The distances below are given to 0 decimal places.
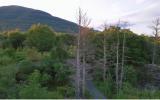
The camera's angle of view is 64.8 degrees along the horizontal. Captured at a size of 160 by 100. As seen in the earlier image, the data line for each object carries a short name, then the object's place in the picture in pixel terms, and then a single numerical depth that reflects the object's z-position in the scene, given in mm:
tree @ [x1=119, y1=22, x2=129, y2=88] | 11423
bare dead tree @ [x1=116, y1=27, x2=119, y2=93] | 11373
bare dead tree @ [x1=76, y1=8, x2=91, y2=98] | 10165
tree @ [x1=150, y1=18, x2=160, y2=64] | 14757
